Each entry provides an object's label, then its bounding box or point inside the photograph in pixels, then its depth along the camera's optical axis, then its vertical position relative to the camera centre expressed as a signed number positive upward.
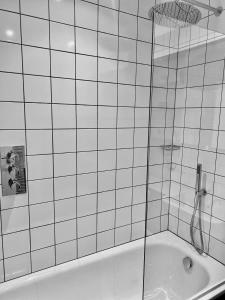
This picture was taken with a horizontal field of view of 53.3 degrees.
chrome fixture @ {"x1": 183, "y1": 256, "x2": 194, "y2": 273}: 1.60 -1.03
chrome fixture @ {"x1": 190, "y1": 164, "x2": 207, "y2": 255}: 1.63 -0.58
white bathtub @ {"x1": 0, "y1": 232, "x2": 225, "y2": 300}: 1.38 -1.06
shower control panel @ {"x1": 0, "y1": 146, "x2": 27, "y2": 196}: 1.23 -0.30
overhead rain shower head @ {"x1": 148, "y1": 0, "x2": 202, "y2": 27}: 1.30 +0.65
